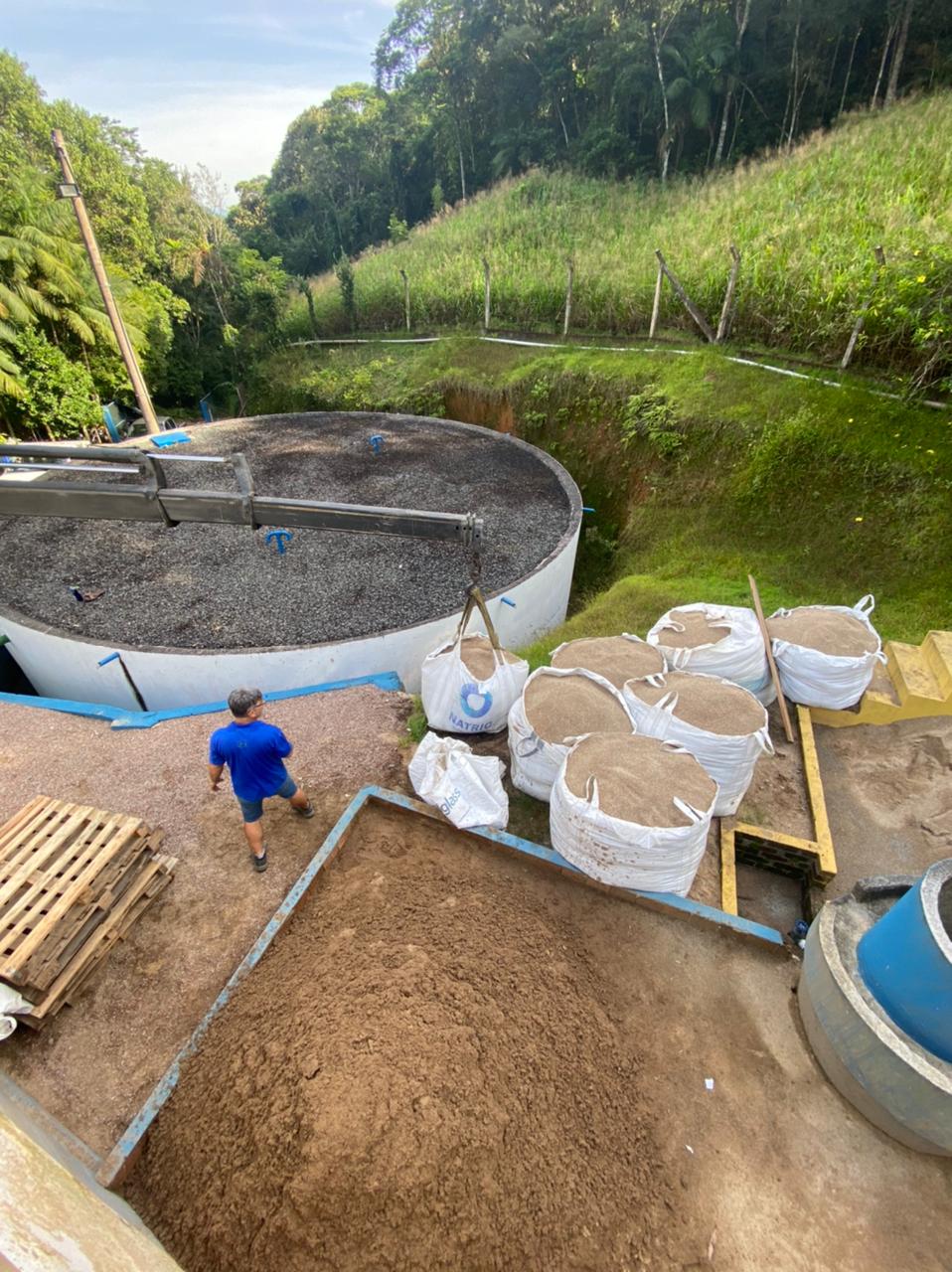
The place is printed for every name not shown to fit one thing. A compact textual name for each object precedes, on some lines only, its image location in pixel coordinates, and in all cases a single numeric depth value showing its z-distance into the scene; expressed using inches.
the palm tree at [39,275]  526.3
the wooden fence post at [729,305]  399.5
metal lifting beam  147.9
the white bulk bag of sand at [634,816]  133.4
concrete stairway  195.3
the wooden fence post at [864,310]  331.0
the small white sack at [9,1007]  118.8
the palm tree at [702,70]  812.6
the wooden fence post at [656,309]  439.4
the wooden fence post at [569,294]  505.7
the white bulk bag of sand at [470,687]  189.2
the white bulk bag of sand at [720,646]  193.8
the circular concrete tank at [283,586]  274.4
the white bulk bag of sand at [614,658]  190.5
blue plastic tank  98.3
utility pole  409.7
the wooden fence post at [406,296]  634.0
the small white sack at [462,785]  159.6
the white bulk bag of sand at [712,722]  157.1
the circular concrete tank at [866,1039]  99.0
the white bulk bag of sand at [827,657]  188.9
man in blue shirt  145.8
